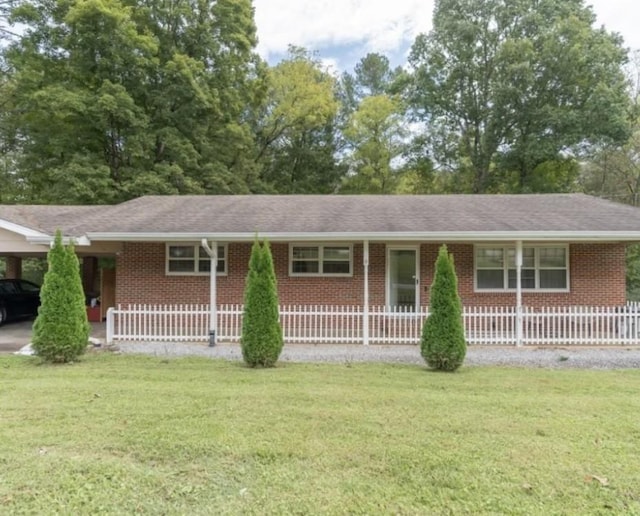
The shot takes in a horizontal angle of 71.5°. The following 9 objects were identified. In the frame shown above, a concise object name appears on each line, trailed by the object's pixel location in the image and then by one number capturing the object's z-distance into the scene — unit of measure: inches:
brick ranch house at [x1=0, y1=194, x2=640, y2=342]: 443.2
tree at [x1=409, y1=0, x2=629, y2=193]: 903.1
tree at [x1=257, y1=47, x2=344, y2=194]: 1060.5
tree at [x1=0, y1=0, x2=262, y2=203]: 769.6
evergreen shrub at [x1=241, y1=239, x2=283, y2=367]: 296.0
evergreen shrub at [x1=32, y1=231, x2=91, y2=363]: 299.1
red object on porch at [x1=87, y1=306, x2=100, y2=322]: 559.5
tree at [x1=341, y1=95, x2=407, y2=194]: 1093.8
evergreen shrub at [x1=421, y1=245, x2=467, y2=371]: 289.3
